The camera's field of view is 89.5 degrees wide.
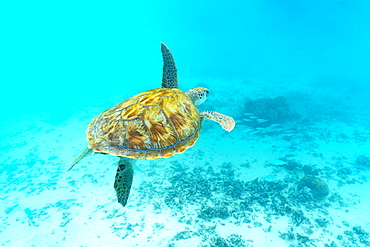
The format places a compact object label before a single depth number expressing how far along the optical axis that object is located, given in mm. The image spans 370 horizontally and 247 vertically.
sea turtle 3324
